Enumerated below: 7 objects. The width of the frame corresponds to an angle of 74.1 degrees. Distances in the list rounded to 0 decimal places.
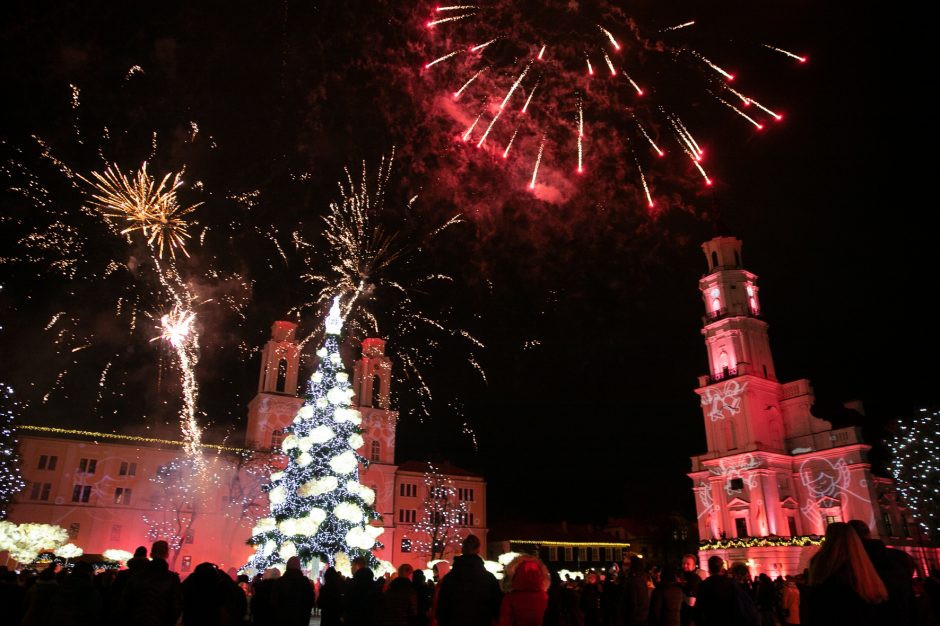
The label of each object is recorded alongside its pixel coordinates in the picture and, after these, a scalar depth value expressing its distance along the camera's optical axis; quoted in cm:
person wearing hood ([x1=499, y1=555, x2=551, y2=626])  547
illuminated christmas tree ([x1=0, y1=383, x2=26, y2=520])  3144
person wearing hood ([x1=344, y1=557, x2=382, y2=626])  807
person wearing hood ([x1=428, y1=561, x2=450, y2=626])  1090
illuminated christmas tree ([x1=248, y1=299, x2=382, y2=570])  1986
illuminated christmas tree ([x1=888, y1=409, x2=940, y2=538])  3241
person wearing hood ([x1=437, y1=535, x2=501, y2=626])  573
